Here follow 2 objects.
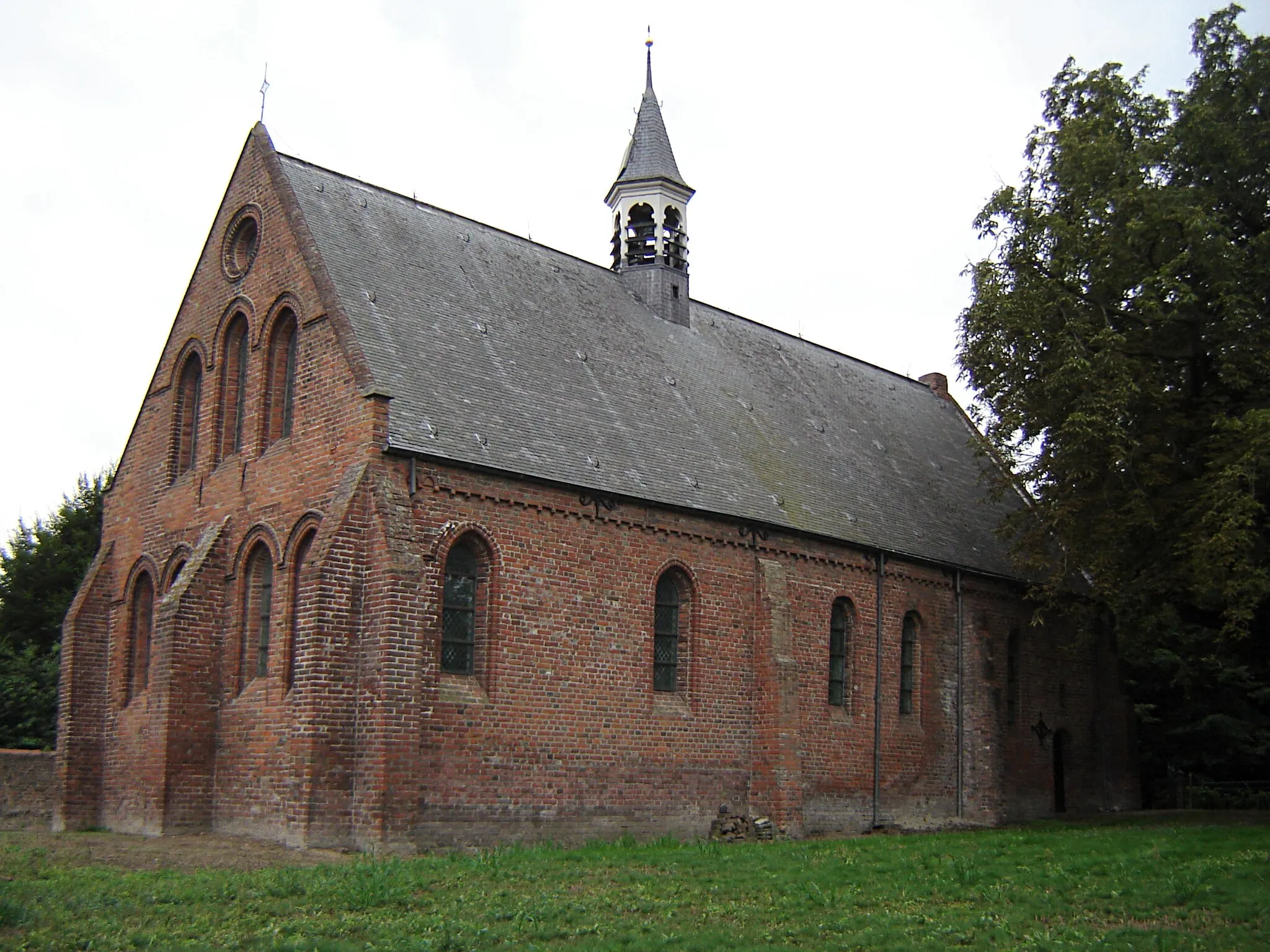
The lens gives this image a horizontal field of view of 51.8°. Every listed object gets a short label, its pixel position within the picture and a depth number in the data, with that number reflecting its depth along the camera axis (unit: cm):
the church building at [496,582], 1925
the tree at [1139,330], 2219
